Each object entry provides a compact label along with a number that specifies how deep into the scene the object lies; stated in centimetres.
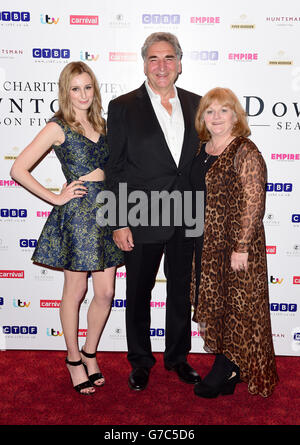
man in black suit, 250
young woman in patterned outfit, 243
